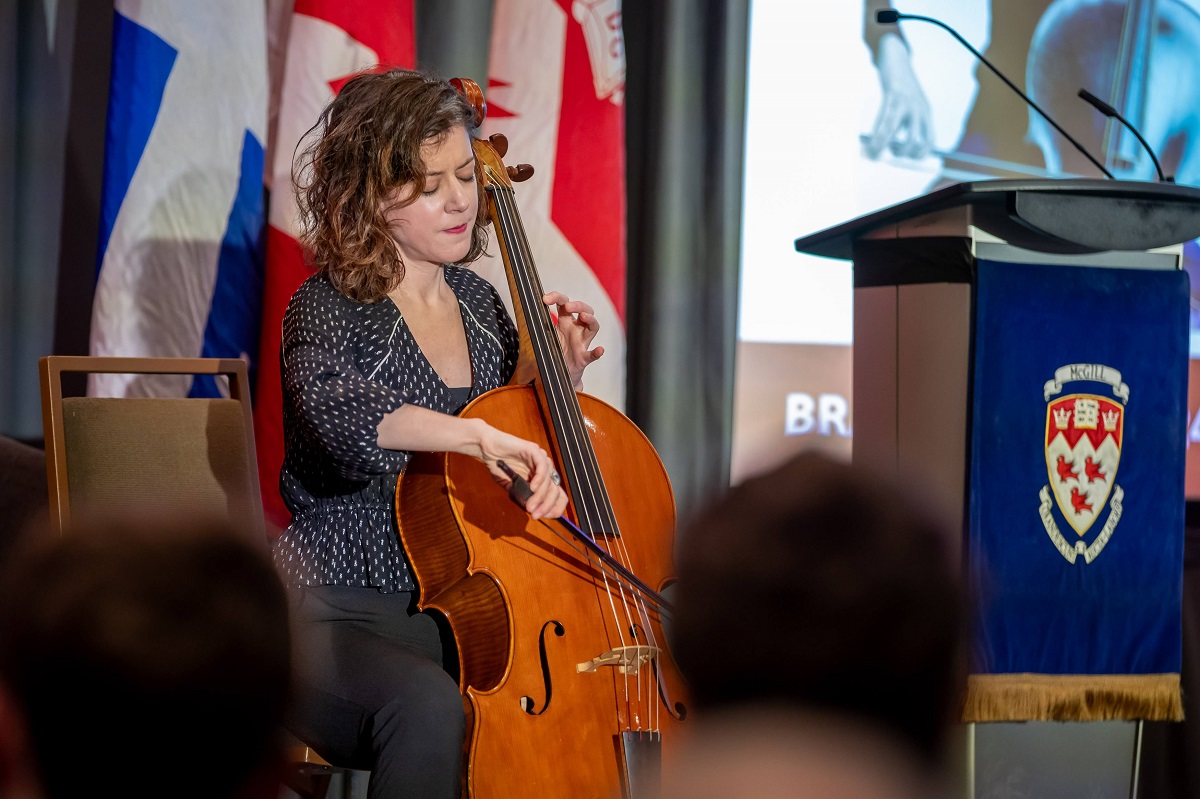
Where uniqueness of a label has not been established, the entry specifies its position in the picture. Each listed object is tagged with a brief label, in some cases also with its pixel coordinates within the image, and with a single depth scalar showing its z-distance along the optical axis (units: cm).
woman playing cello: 500
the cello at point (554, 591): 494
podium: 532
